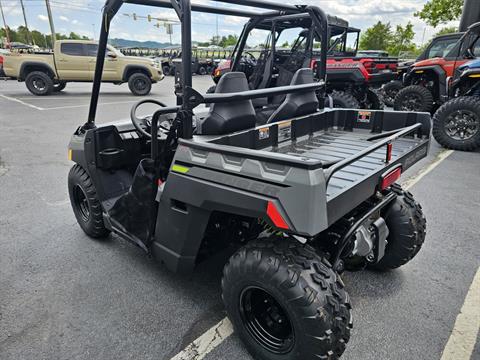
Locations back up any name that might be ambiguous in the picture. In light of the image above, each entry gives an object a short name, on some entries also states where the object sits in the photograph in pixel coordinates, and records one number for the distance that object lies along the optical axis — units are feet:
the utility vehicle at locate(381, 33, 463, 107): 29.58
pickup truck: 41.22
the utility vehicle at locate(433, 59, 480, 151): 20.45
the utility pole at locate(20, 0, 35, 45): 152.25
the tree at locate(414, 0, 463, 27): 71.94
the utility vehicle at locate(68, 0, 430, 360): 5.36
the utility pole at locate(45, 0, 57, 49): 85.96
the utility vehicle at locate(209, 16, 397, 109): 26.22
